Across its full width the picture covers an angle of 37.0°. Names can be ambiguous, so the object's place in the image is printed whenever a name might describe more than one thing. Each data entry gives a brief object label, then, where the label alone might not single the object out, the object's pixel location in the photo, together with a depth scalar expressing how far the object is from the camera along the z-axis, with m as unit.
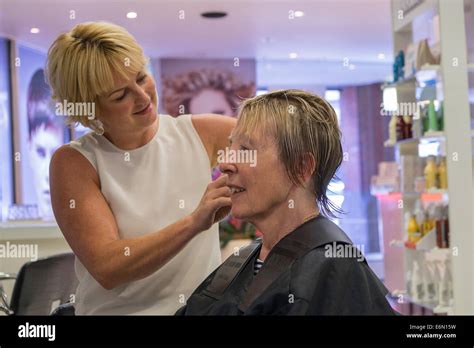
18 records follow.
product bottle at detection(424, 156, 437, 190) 3.52
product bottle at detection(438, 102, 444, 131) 3.34
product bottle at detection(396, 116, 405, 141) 3.94
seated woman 1.37
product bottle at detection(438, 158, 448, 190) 3.41
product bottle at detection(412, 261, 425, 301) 3.80
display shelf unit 3.15
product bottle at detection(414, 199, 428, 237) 3.81
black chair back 1.94
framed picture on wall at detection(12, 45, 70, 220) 6.54
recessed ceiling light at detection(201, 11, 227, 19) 4.21
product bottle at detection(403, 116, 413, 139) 3.86
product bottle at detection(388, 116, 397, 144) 4.06
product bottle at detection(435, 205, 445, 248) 3.53
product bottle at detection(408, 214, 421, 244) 3.87
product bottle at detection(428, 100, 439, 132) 3.39
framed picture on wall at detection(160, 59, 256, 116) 6.68
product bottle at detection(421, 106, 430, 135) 3.48
